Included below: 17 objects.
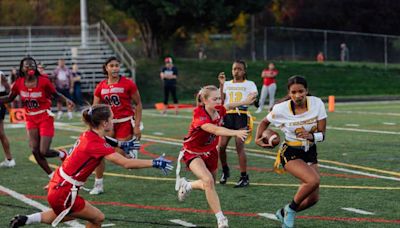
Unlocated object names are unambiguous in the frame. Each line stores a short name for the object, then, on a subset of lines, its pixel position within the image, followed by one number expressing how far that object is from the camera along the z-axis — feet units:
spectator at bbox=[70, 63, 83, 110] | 100.17
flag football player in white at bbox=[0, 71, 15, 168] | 49.34
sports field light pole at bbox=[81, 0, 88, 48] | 131.13
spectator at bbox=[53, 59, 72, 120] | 96.58
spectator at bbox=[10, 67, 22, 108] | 94.82
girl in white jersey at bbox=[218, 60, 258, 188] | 39.93
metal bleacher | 123.24
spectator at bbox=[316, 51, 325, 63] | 160.84
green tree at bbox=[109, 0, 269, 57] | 131.95
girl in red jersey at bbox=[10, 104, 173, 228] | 25.22
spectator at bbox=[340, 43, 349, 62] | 159.12
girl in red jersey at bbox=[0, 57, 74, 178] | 42.37
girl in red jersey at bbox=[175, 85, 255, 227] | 29.89
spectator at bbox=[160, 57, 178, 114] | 93.35
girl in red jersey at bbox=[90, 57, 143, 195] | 38.70
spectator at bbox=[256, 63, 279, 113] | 96.32
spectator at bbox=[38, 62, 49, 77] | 44.09
